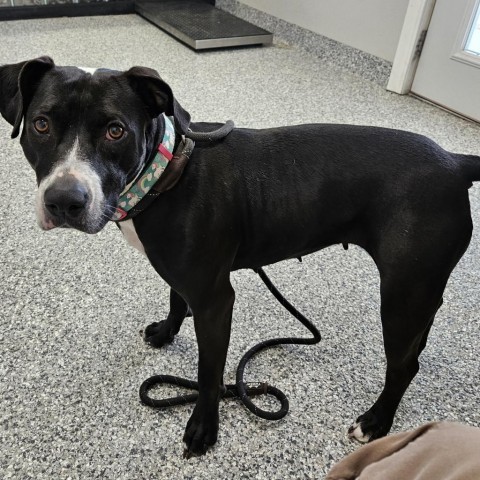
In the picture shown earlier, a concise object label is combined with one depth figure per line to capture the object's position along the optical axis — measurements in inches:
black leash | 44.6
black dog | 32.4
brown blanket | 17.9
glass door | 92.9
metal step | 127.5
